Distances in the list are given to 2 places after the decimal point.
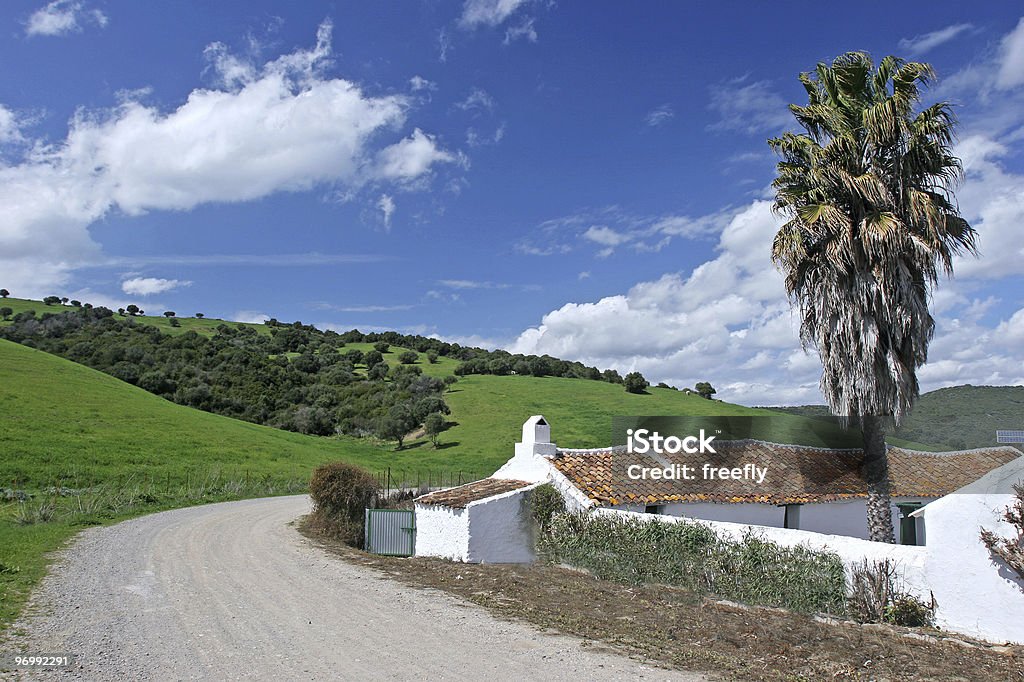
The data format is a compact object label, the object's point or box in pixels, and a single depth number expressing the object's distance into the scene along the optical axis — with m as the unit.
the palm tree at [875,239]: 13.48
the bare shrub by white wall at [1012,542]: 9.38
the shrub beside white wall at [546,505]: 17.89
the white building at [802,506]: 9.91
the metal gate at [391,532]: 20.06
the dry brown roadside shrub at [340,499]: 23.05
